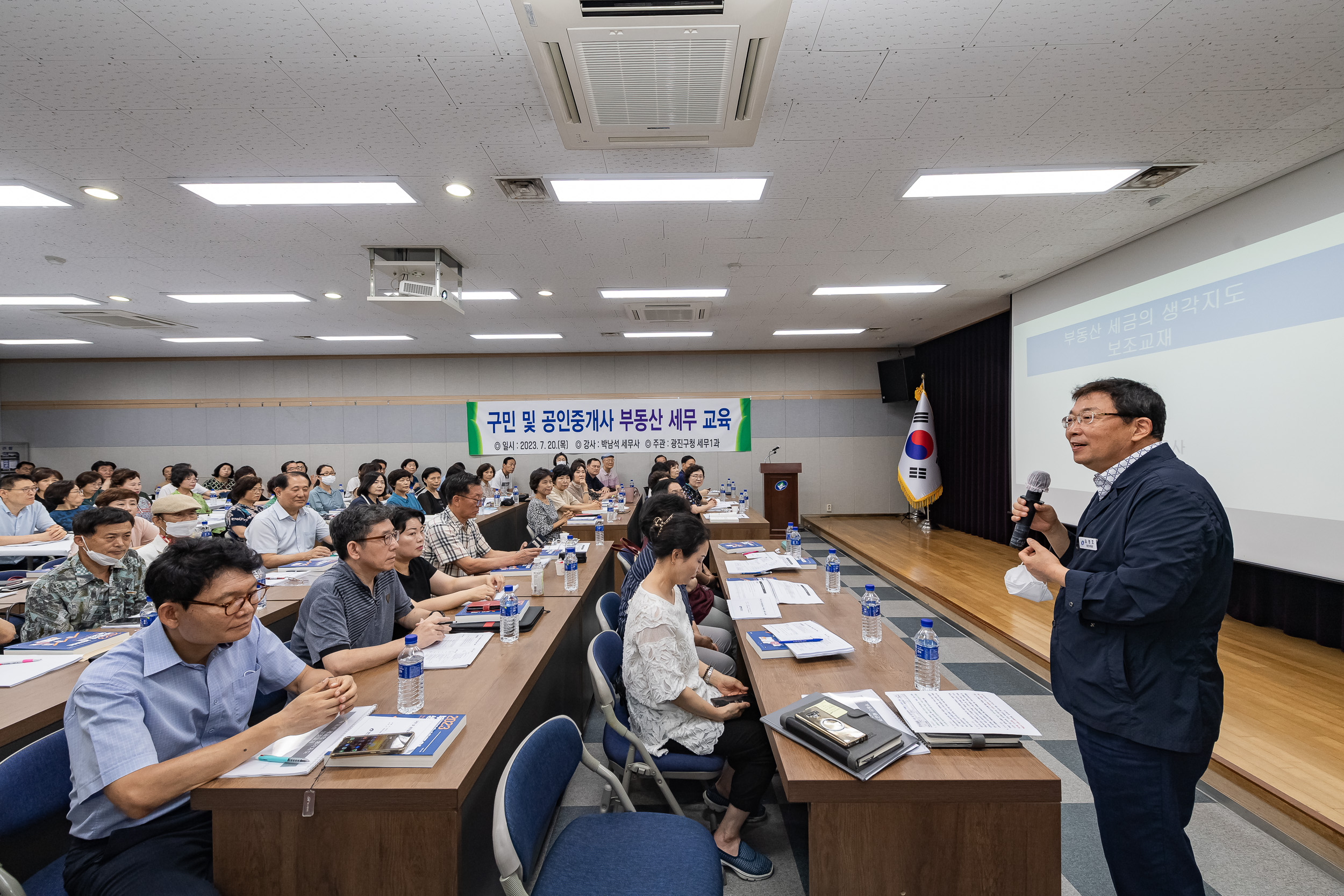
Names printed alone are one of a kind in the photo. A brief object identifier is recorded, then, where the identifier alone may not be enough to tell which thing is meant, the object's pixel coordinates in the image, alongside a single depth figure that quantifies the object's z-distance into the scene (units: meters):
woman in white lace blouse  1.93
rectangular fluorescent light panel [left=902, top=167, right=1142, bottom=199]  3.34
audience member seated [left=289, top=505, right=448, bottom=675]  2.00
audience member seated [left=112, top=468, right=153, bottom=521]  4.57
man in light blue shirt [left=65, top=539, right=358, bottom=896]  1.25
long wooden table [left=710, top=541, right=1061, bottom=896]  1.36
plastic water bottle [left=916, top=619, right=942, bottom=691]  1.75
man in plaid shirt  3.47
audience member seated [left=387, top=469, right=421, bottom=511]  5.92
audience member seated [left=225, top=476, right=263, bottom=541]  4.74
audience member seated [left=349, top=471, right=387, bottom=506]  5.89
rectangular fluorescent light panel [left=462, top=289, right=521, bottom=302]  5.83
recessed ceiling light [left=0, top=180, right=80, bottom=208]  3.25
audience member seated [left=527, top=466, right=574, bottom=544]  4.88
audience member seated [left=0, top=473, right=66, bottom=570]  4.34
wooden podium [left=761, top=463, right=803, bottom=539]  8.88
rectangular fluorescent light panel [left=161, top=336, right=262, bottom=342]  8.09
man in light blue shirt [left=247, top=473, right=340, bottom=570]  4.06
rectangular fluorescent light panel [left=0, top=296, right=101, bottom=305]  5.75
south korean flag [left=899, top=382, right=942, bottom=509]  8.86
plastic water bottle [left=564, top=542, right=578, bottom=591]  3.09
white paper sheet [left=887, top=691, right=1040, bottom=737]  1.52
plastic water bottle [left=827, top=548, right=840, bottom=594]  2.94
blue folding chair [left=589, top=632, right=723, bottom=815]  1.91
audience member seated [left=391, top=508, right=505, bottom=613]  2.50
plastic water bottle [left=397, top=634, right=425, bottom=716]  1.60
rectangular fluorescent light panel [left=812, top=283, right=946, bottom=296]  5.87
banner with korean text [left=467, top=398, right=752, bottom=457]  10.00
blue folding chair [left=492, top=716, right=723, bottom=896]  1.28
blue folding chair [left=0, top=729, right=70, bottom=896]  1.32
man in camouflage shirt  2.40
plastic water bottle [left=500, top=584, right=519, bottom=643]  2.25
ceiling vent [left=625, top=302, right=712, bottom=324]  6.42
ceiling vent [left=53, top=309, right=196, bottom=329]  6.42
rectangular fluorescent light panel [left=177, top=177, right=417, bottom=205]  3.31
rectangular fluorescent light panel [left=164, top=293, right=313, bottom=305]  5.84
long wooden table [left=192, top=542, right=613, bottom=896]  1.31
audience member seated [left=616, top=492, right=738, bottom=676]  2.66
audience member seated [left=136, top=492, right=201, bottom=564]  3.83
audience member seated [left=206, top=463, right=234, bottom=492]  8.76
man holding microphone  1.44
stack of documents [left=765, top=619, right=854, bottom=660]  2.08
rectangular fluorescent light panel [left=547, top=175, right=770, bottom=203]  3.32
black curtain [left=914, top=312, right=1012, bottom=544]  7.29
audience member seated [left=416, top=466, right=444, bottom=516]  6.80
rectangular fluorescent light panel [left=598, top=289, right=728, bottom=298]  5.93
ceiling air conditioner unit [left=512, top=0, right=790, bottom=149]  1.85
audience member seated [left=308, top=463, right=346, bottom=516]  6.43
